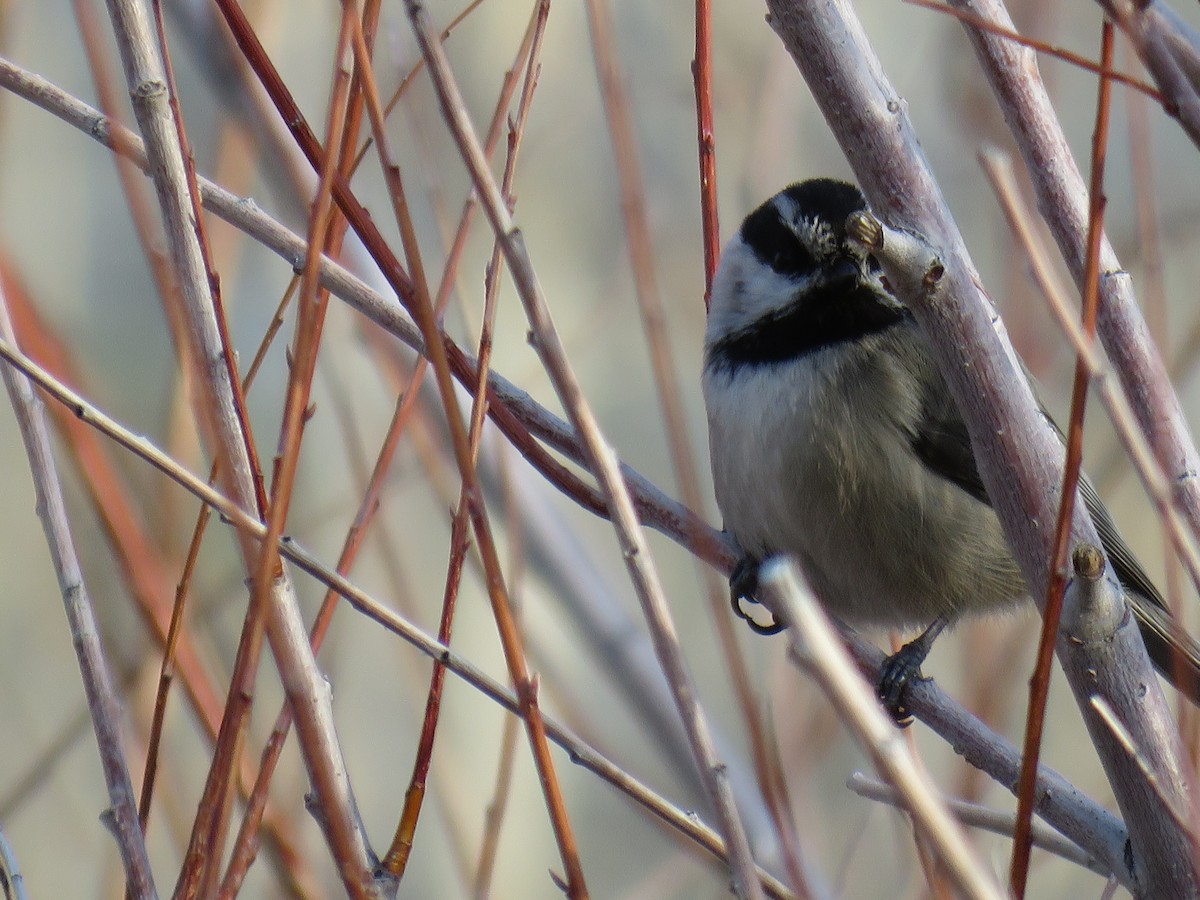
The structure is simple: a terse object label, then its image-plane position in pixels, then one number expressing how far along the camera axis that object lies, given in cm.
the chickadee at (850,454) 380
